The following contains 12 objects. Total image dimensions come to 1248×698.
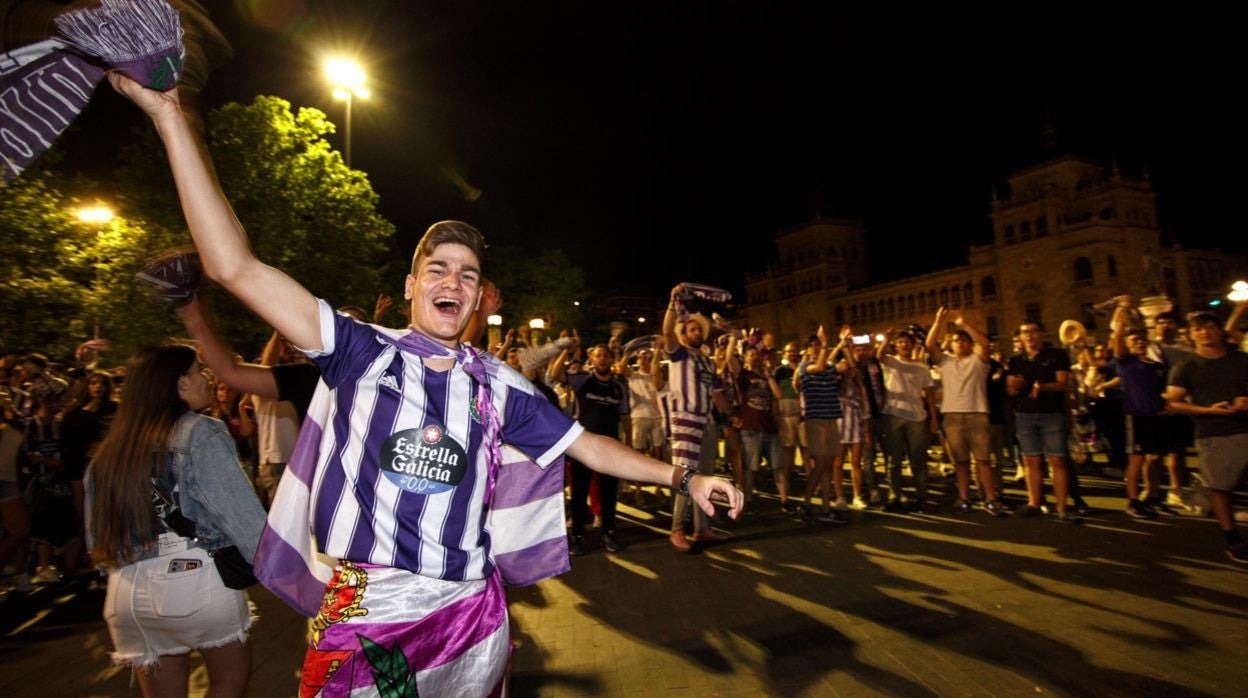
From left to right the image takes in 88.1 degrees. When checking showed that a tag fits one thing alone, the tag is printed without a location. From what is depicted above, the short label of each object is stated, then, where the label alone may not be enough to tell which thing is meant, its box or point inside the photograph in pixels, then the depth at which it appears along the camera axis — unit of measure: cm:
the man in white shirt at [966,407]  869
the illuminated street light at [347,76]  1105
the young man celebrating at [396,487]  184
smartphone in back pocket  286
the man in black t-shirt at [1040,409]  814
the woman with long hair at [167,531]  283
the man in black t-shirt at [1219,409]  620
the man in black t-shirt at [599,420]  786
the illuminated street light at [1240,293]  816
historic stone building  5209
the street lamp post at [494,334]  656
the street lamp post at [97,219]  1500
